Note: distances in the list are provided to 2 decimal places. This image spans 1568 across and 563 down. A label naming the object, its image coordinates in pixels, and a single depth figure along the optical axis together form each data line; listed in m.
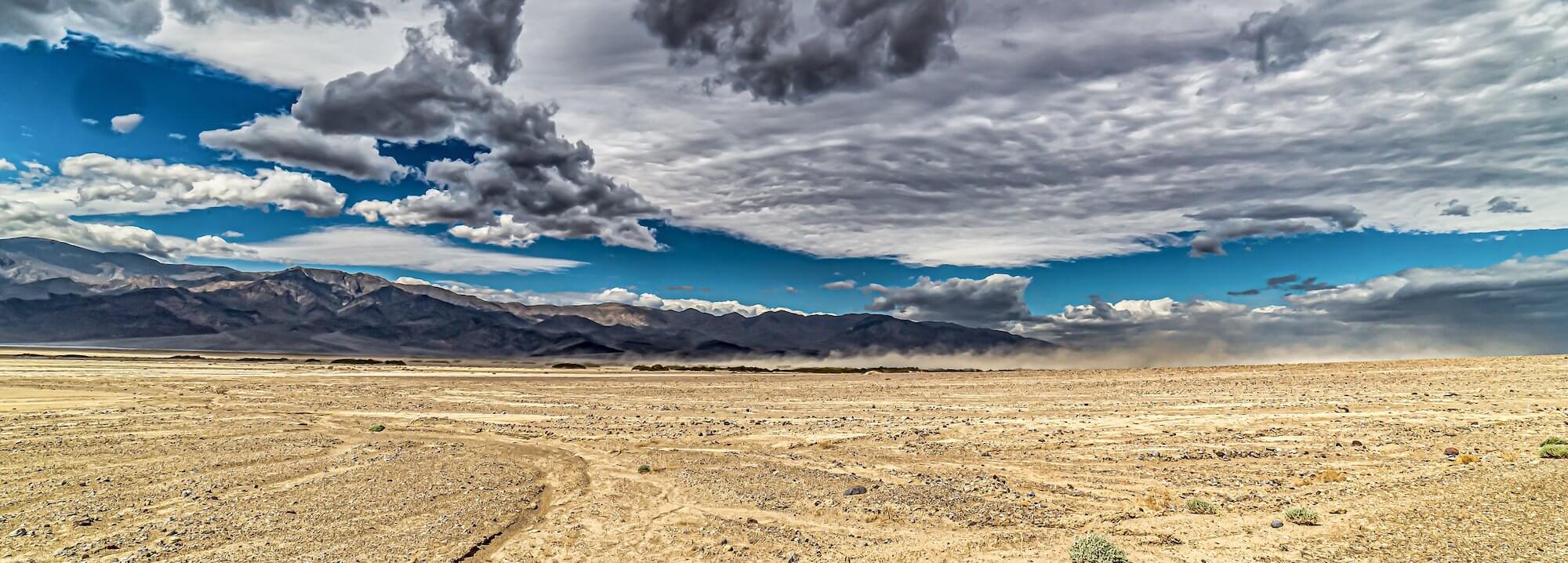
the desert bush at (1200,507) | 11.90
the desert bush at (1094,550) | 9.59
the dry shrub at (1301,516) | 10.99
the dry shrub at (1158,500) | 12.46
